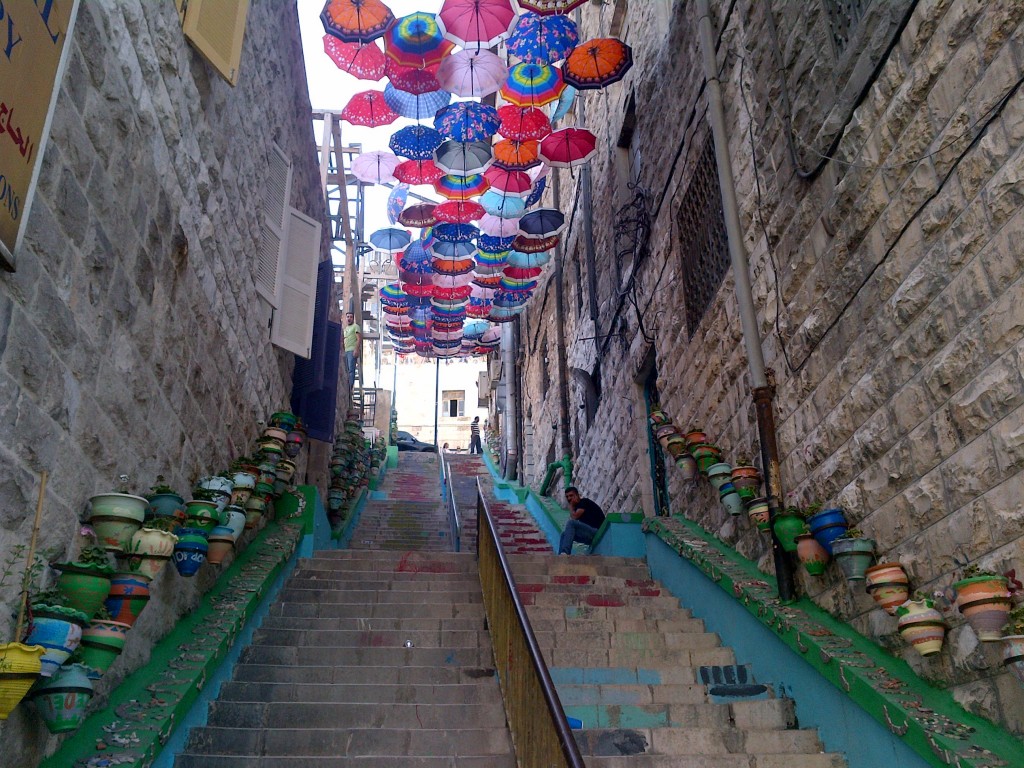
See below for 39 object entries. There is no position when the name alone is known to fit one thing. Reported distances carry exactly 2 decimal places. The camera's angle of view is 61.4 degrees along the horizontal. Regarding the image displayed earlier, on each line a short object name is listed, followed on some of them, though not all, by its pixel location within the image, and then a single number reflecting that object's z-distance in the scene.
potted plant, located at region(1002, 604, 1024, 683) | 3.48
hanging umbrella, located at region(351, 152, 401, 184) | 15.52
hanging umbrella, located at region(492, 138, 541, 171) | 13.06
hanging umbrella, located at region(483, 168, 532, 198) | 14.41
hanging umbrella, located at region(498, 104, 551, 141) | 12.56
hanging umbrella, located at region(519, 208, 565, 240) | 14.98
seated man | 10.48
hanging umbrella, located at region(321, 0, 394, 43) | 10.60
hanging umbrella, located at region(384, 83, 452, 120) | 12.65
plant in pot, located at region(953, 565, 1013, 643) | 3.66
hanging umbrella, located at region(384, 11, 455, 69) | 10.88
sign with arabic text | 3.01
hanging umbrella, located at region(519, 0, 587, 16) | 10.05
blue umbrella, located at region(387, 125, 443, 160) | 12.82
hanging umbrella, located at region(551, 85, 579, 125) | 14.78
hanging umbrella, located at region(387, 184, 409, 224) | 16.44
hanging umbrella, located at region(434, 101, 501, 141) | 11.65
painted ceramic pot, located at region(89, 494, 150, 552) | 3.99
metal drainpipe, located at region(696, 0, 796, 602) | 6.14
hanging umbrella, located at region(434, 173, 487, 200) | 13.58
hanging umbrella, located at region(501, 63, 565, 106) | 11.84
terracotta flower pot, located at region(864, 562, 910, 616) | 4.51
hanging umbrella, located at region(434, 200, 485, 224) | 14.57
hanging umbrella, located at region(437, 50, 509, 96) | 11.66
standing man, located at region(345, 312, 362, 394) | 17.34
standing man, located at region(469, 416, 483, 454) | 34.66
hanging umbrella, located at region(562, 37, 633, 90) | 11.30
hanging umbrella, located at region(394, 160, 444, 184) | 13.85
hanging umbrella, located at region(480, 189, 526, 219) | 14.92
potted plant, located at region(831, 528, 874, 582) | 4.93
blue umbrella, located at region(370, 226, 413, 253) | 18.08
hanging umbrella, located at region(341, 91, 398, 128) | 12.65
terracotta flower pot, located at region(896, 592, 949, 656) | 4.19
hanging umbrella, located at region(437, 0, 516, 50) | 10.62
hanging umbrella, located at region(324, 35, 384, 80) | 11.09
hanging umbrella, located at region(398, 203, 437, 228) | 15.56
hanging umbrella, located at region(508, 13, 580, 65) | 11.24
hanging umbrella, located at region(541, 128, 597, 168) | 12.84
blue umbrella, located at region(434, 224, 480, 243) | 14.87
